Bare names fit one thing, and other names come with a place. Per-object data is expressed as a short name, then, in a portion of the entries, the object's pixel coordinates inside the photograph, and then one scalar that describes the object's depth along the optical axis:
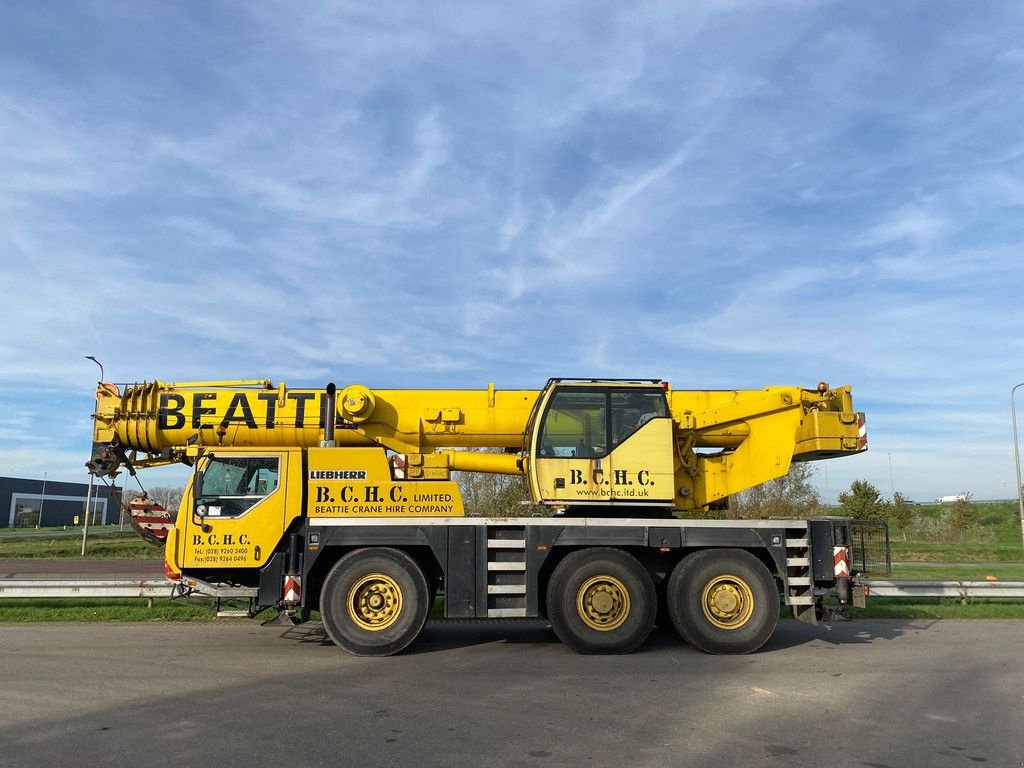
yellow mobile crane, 9.59
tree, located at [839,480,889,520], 30.69
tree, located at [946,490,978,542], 37.50
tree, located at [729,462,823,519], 25.17
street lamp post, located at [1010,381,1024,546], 34.69
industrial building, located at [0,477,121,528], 76.56
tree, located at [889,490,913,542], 34.53
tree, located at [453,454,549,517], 20.97
